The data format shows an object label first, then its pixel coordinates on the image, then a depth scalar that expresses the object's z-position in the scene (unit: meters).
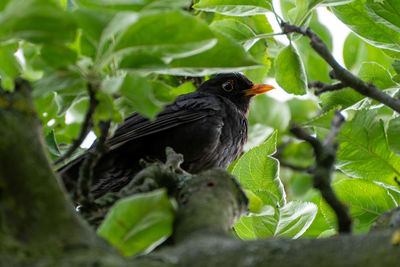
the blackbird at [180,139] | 7.51
